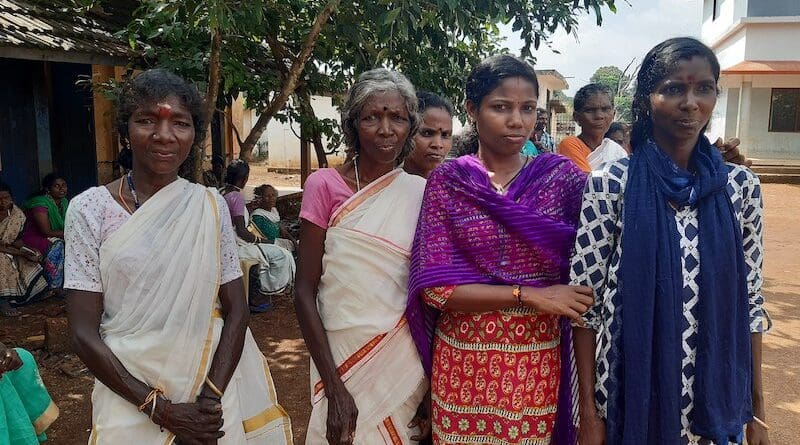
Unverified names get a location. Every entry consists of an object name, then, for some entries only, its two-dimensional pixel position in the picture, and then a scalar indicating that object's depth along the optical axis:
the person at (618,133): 6.23
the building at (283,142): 18.48
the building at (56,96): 5.47
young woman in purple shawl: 1.78
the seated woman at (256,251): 5.89
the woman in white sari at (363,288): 1.98
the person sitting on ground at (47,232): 6.05
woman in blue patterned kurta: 1.66
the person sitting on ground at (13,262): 5.67
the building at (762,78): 17.42
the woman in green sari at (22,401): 2.42
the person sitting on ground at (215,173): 6.33
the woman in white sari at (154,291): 1.74
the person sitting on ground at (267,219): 6.61
